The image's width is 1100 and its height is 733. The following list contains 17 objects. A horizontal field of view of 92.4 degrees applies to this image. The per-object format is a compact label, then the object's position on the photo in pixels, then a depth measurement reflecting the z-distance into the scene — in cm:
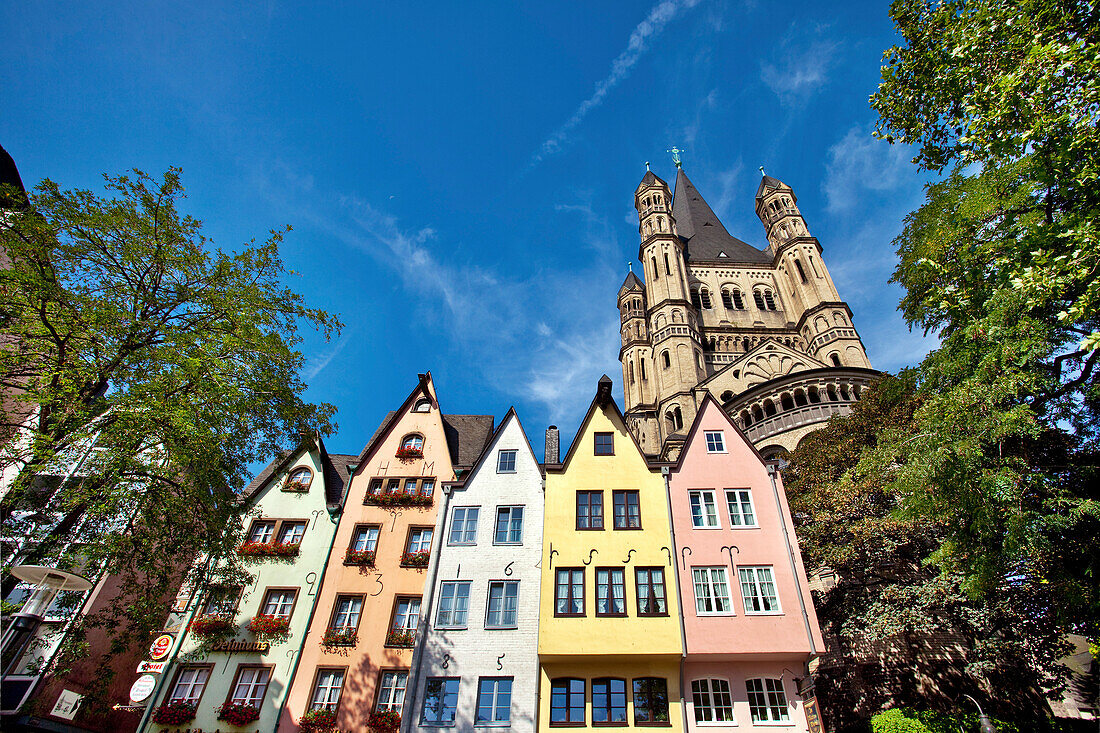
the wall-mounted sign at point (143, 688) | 1571
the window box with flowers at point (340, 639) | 1683
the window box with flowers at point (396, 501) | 1998
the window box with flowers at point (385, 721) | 1528
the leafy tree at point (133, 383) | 1159
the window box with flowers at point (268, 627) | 1716
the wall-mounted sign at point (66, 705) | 1614
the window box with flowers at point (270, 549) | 1859
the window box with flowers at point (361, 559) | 1850
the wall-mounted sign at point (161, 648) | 1653
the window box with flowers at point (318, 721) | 1539
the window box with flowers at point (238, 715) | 1555
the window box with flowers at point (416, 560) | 1850
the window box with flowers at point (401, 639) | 1686
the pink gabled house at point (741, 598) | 1543
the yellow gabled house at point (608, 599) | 1558
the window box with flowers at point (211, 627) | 1694
